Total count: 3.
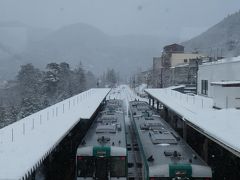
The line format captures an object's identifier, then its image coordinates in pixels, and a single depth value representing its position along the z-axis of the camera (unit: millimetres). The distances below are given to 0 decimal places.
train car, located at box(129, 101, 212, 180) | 10719
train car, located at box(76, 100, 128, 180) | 12578
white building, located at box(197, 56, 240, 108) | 19203
